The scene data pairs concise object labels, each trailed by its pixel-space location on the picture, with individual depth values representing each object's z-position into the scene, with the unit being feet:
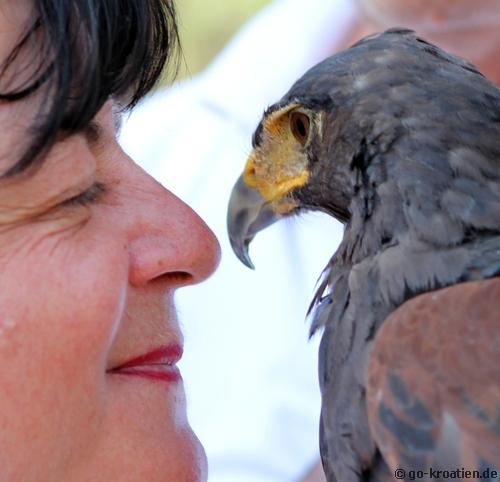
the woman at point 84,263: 2.13
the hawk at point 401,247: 2.16
